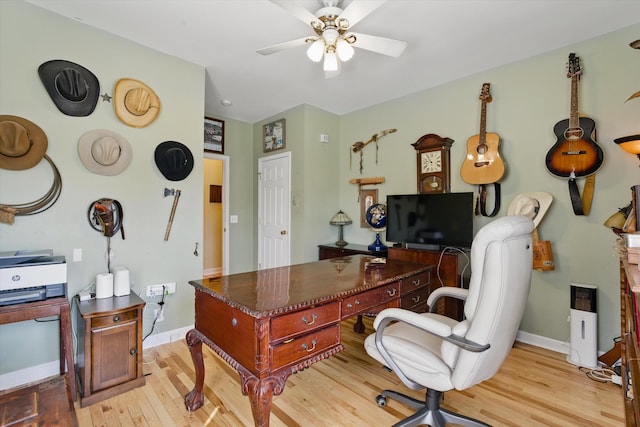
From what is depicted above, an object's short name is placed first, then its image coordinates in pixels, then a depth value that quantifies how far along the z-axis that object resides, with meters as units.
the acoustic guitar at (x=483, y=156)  2.99
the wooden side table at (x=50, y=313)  1.75
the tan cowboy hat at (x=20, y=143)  2.05
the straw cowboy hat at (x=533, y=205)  2.70
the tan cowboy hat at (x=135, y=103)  2.55
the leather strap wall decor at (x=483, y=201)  3.05
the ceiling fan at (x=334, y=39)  1.89
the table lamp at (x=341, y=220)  4.32
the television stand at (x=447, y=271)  2.95
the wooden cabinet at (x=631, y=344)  0.90
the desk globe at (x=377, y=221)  3.78
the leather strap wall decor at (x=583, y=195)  2.54
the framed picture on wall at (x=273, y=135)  4.49
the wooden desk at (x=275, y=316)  1.33
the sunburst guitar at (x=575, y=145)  2.50
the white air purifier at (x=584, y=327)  2.40
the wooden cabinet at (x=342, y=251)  3.79
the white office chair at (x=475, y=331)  1.27
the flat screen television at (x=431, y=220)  2.96
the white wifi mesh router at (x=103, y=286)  2.26
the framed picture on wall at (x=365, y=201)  4.15
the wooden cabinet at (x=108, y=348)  1.95
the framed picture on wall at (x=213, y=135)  4.48
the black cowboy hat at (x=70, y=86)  2.24
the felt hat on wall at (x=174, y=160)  2.79
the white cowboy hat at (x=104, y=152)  2.41
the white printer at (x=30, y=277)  1.77
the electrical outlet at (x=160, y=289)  2.78
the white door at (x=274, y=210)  4.40
